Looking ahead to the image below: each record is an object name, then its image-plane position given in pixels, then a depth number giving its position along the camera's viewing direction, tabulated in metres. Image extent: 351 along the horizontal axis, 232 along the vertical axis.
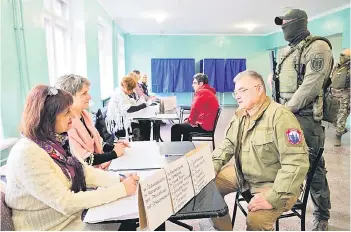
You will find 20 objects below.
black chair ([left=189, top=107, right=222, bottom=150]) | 4.03
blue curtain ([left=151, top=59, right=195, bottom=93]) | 10.05
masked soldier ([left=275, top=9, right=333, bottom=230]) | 2.03
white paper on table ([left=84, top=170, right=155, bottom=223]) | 1.09
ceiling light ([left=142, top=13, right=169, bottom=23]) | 6.47
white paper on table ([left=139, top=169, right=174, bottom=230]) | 0.96
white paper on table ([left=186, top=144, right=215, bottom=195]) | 1.28
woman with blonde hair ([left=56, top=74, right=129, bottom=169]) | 1.93
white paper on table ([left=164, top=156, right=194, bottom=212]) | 1.11
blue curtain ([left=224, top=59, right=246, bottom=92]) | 10.18
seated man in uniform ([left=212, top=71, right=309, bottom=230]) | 1.50
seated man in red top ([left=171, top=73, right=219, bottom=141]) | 3.92
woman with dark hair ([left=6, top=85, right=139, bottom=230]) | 1.13
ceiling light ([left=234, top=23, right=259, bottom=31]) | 8.11
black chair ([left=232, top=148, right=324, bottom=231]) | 1.70
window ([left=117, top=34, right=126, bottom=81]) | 8.83
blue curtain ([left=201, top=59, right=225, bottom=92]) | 10.10
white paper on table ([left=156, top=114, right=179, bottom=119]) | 3.75
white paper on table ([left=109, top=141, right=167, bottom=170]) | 1.70
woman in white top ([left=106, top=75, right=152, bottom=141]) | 3.98
